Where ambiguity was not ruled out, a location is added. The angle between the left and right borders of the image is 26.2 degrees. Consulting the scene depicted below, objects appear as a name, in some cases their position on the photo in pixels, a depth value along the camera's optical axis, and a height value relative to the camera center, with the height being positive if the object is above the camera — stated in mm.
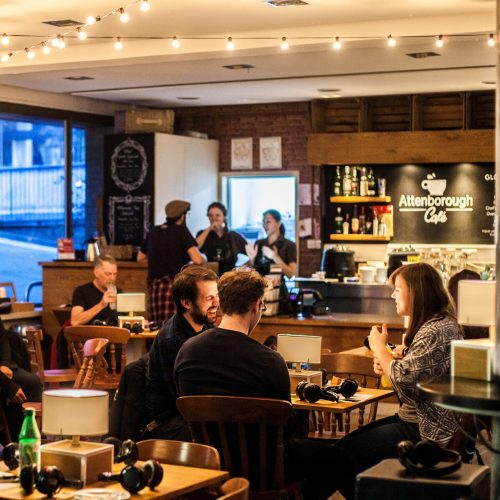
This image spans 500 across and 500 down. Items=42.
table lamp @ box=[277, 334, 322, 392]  5629 -747
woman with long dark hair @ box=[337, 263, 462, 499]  4816 -712
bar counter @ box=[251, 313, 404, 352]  8414 -942
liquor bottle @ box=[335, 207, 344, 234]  12336 -147
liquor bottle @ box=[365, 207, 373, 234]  12242 -146
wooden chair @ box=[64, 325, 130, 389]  7547 -933
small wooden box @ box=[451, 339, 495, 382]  3258 -459
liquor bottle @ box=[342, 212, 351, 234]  12258 -180
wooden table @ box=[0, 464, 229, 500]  3535 -930
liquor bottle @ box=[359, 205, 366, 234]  12242 -146
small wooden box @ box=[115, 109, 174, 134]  12562 +1041
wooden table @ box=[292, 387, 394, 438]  5125 -948
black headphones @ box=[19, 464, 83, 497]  3523 -890
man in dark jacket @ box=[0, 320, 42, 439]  6691 -1110
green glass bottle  3730 -815
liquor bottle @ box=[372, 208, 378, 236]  12156 -179
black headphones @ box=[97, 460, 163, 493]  3553 -885
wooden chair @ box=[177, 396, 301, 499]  4359 -924
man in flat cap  9922 -442
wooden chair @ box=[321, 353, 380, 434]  6109 -896
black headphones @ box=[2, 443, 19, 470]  3898 -896
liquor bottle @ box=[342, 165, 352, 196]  12219 +309
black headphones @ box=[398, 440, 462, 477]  3389 -795
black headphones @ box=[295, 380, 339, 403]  5214 -897
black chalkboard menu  12430 +282
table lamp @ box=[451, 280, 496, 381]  3270 -367
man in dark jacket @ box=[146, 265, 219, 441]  5094 -629
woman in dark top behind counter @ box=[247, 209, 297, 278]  10945 -376
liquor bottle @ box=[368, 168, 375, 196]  12219 +286
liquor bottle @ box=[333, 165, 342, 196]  12297 +277
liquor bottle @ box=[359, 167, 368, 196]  12195 +297
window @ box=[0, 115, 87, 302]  12039 +180
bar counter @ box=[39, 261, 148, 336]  11133 -745
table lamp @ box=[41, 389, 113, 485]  3727 -772
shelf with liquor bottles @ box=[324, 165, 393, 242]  12164 +37
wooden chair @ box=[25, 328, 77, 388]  7527 -1132
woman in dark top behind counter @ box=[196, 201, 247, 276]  11438 -341
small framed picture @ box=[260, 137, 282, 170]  12945 +688
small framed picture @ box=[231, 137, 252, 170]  13188 +680
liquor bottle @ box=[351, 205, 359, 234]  12211 -145
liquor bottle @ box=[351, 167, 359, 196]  12211 +303
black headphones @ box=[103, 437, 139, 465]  3863 -882
